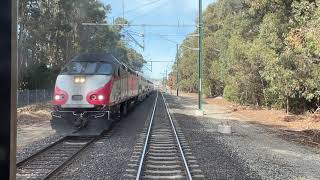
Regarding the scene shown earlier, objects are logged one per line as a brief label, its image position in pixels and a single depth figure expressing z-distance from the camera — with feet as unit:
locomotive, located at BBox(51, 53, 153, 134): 58.54
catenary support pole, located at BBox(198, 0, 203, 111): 111.22
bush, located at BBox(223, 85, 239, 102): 145.10
